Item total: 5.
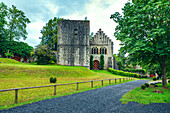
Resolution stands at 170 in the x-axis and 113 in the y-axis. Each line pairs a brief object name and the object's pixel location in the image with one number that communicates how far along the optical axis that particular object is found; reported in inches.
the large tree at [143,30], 391.2
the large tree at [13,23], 1455.5
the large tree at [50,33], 1863.9
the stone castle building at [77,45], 1453.0
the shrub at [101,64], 1569.0
